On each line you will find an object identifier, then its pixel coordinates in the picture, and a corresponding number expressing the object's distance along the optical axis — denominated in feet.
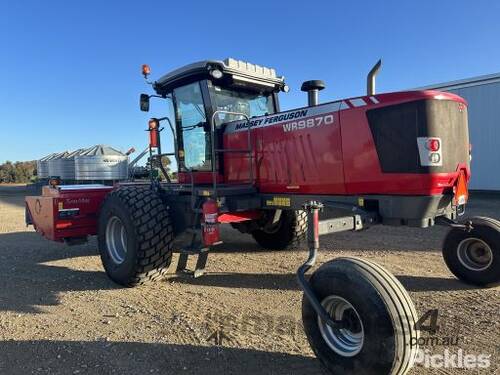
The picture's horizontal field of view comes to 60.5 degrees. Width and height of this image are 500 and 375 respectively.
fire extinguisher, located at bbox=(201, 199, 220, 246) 15.69
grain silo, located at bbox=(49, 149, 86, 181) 62.93
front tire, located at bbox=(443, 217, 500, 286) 15.94
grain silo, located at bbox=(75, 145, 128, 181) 60.70
